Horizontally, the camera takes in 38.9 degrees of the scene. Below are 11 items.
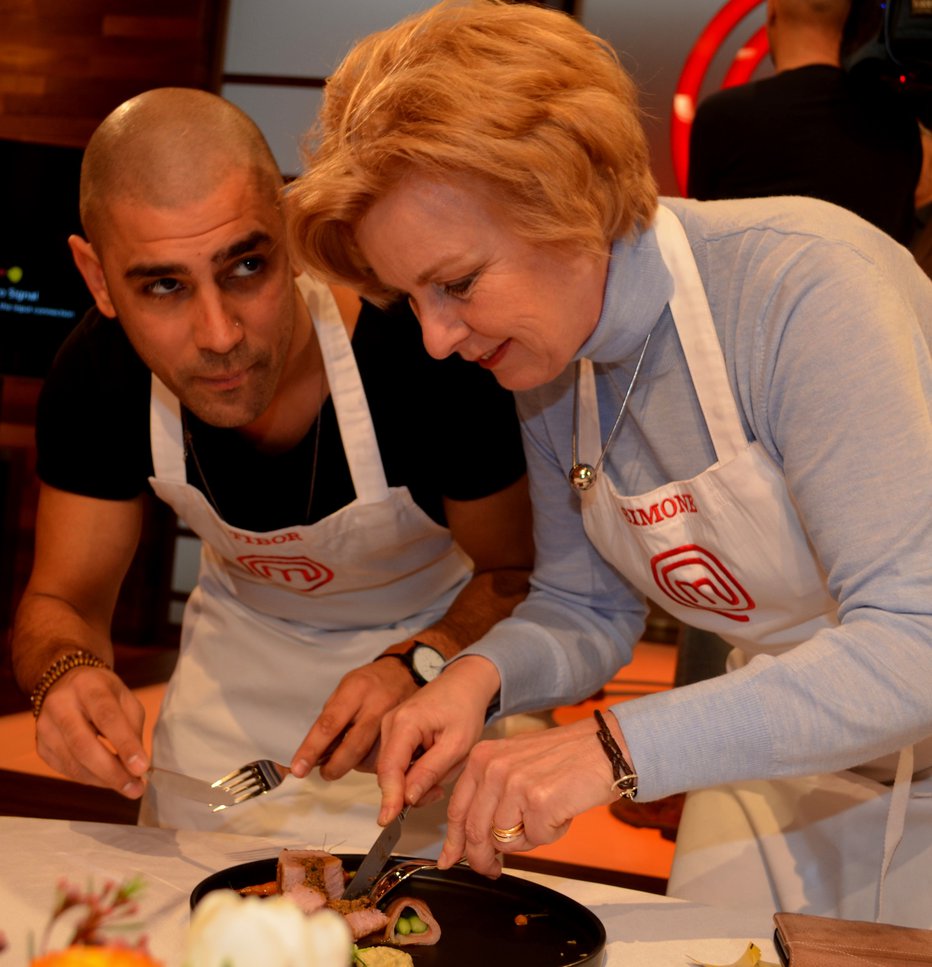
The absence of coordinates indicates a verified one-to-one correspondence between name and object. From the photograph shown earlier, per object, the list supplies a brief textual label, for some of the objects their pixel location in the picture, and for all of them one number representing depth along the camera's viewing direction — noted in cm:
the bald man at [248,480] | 166
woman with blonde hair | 113
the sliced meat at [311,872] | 121
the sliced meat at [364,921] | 115
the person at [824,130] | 248
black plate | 113
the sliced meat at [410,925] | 115
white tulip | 56
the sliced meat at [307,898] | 114
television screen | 448
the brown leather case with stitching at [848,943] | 103
